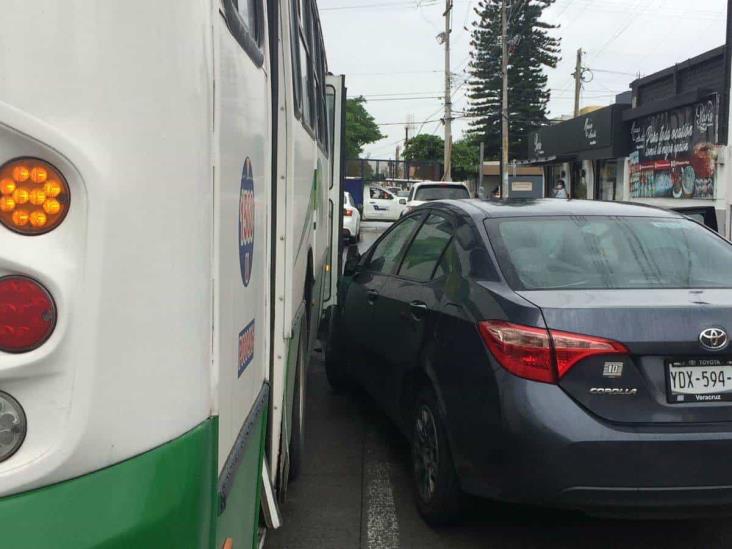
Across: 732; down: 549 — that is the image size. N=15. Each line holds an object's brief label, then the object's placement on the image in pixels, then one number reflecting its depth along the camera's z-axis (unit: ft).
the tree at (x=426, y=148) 236.63
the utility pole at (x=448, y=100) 142.31
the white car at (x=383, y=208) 105.60
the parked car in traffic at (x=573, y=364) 11.08
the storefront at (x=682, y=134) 76.28
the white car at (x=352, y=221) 70.51
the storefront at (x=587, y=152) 101.40
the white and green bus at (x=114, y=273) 4.90
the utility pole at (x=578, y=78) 171.42
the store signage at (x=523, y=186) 95.79
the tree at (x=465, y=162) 219.61
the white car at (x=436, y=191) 78.19
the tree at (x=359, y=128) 219.61
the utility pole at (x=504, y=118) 120.78
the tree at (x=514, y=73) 176.76
